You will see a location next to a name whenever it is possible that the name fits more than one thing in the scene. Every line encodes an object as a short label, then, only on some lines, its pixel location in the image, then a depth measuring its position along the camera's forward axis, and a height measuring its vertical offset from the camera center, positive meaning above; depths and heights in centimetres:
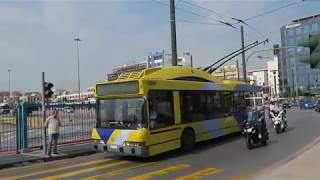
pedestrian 1731 -59
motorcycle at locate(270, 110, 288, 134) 2317 -67
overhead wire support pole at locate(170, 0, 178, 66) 2381 +348
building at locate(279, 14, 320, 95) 11794 +901
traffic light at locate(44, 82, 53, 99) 1805 +76
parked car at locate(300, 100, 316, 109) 6850 +16
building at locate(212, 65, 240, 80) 10026 +749
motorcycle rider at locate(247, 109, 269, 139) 1777 -52
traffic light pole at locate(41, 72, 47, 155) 1745 -17
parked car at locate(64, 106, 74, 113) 2009 +6
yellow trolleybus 1471 -13
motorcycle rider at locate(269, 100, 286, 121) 2366 -14
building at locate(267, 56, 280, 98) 14238 +1124
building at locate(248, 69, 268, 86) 14225 +934
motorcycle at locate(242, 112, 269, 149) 1748 -89
